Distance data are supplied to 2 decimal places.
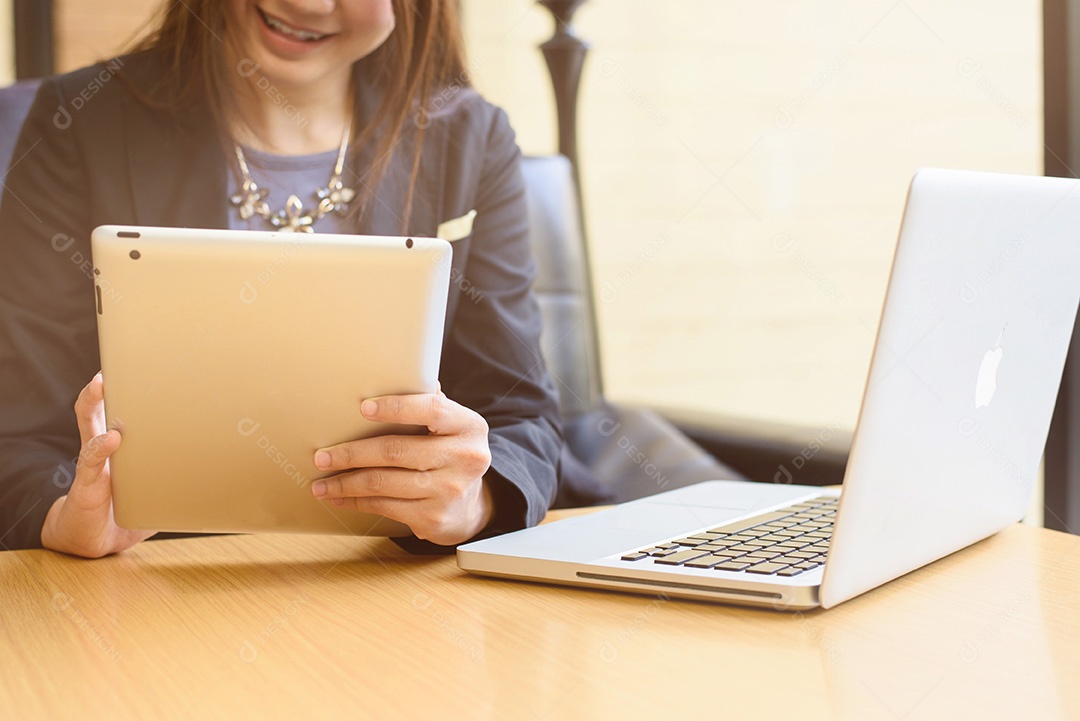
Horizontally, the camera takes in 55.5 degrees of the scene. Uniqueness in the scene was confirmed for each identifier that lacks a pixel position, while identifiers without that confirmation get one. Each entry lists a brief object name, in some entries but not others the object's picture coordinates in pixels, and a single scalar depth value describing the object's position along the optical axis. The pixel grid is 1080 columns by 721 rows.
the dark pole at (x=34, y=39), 2.19
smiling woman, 1.11
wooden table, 0.50
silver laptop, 0.58
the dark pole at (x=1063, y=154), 1.25
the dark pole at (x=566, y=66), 1.94
